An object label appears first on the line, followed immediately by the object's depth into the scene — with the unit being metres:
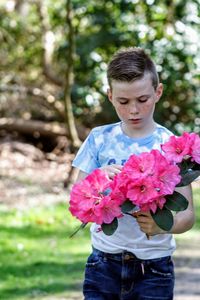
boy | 4.25
